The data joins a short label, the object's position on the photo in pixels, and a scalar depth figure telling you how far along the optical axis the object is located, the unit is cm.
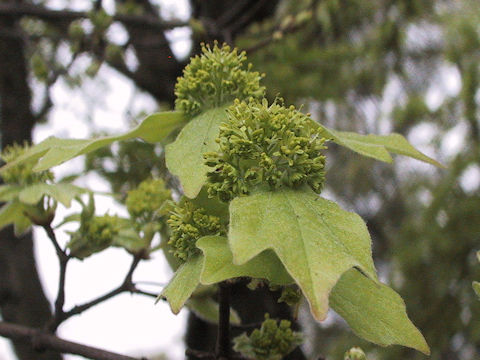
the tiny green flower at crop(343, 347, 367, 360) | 31
